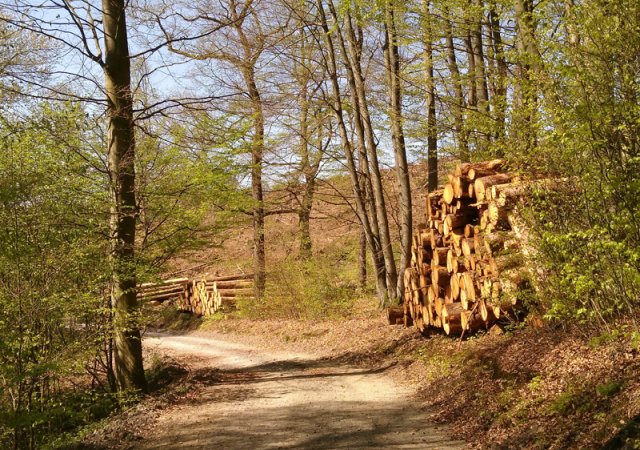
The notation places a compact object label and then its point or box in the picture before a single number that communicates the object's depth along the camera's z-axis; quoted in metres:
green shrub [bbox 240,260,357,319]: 18.95
